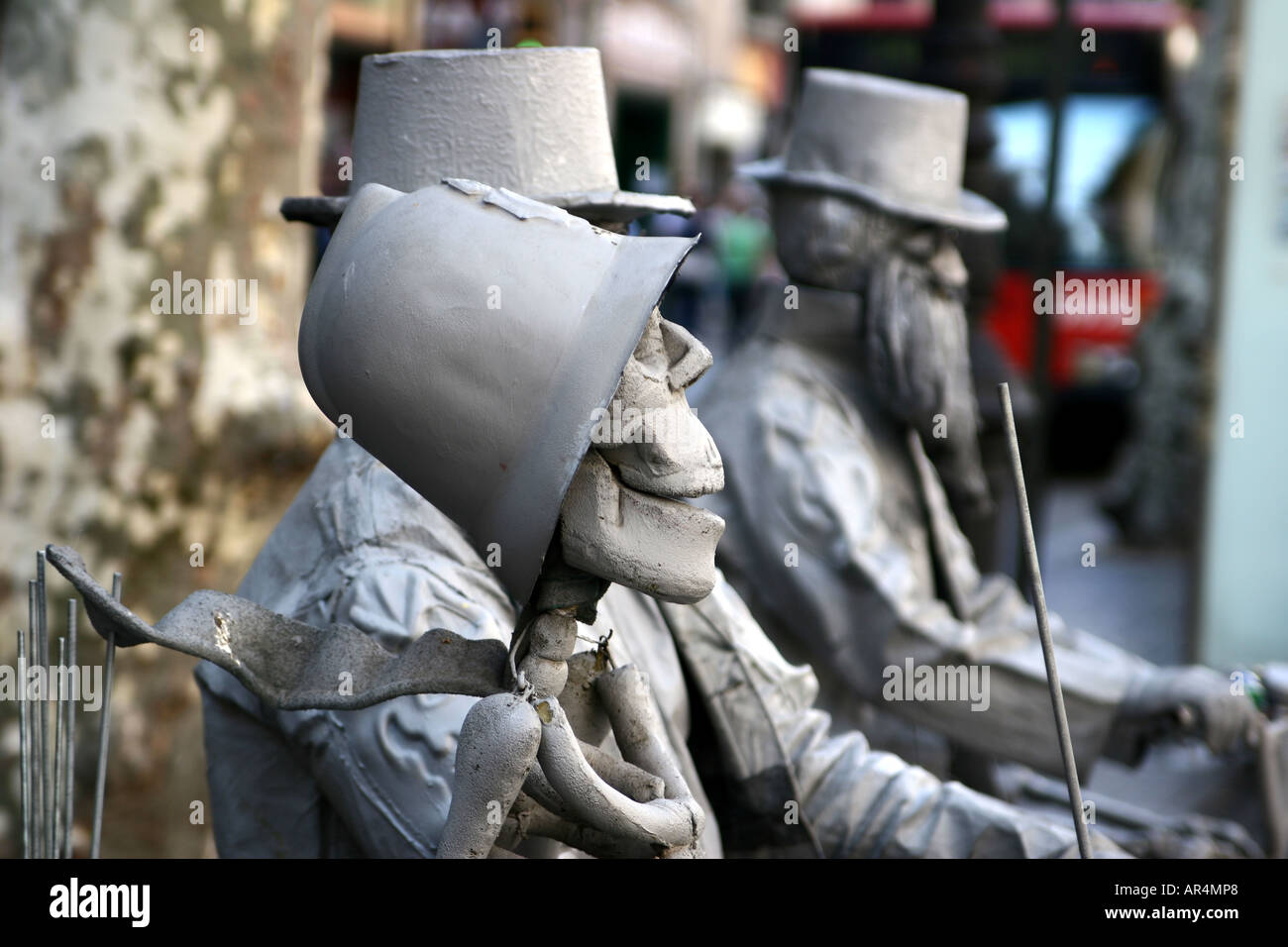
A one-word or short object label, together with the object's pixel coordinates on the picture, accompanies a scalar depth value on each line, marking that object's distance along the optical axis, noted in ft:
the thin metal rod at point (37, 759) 5.76
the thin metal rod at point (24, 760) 5.69
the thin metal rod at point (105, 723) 5.45
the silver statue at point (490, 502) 4.99
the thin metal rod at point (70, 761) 5.39
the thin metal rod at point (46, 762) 5.65
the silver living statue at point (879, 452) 10.94
